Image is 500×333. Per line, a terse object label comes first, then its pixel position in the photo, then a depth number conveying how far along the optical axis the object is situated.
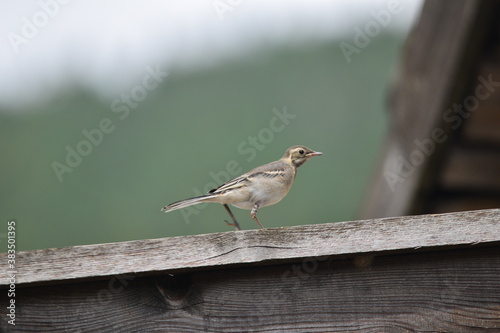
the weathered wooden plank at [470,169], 9.82
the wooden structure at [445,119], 7.54
